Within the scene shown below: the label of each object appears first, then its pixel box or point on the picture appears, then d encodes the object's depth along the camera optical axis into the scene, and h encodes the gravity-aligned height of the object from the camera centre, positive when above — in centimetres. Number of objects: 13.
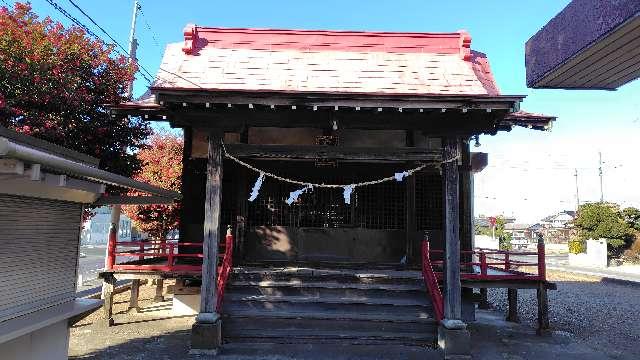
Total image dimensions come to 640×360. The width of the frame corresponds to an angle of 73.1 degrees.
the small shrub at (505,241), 4456 -163
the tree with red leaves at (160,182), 1688 +151
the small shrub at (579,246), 3581 -157
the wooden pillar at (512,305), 1230 -225
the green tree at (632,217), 3281 +87
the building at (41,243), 519 -35
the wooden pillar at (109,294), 1077 -187
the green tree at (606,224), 3253 +29
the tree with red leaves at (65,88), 936 +300
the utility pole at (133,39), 1917 +820
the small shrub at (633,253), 3266 -188
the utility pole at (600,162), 5632 +864
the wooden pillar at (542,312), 1070 -211
